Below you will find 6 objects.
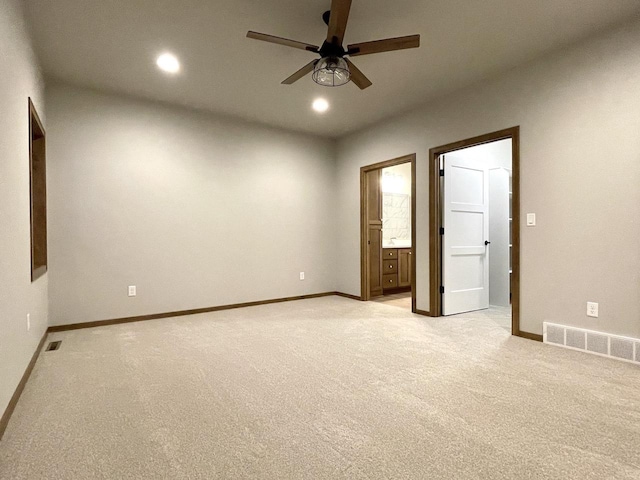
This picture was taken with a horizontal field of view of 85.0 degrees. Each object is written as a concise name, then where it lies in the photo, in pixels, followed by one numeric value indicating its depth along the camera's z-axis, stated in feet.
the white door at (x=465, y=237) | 13.96
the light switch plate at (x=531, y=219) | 10.65
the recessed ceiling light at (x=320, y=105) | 13.58
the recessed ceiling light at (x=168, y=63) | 10.23
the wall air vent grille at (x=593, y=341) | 8.71
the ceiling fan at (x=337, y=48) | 7.30
